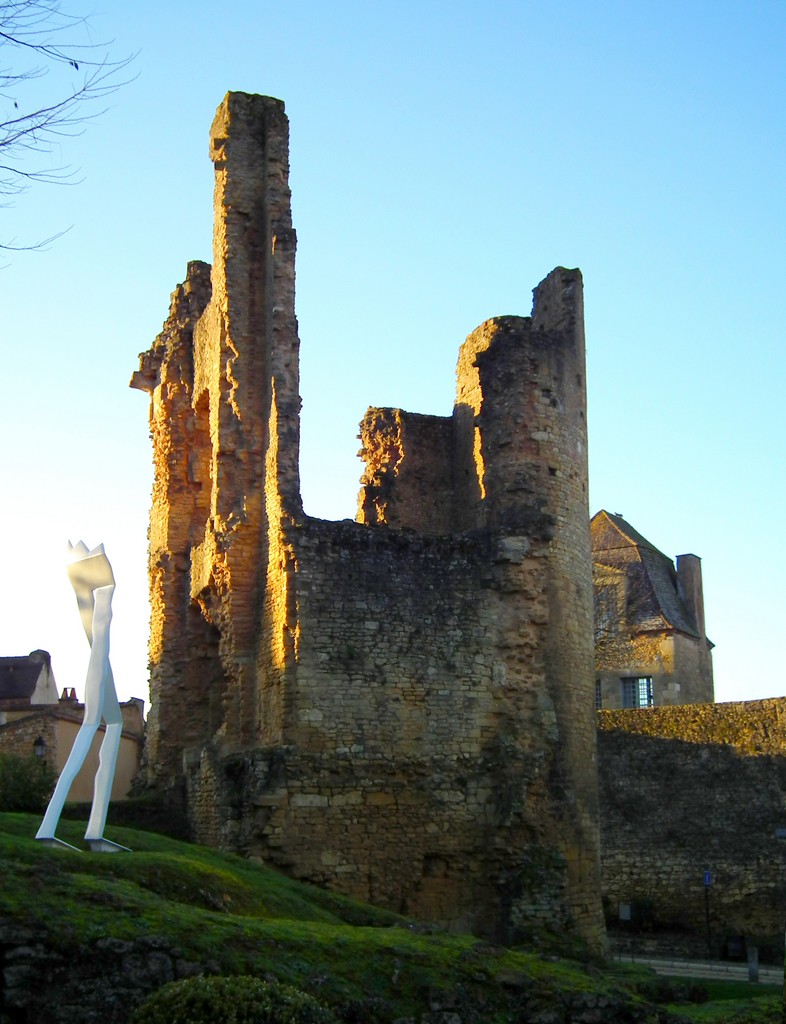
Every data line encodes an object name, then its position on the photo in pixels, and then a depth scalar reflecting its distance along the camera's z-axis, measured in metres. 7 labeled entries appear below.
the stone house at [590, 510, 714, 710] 40.09
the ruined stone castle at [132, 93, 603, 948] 19.56
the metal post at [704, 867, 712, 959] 27.60
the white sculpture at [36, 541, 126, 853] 14.91
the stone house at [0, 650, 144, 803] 29.08
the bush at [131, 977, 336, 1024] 9.53
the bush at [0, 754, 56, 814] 20.39
